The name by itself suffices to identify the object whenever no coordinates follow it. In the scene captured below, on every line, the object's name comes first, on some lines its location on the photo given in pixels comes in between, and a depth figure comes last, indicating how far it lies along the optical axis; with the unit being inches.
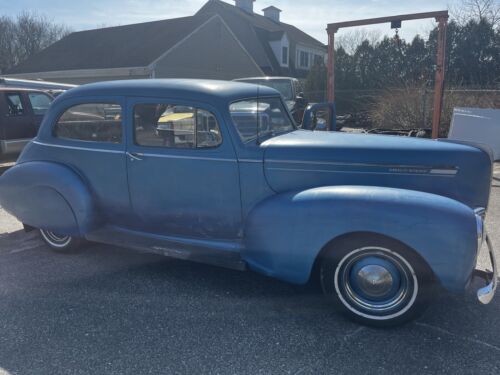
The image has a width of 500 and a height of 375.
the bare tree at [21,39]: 1557.6
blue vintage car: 111.9
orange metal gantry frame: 328.8
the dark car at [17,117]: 337.7
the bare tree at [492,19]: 876.7
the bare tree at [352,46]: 893.8
